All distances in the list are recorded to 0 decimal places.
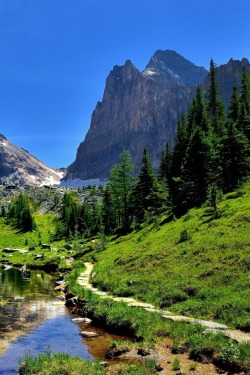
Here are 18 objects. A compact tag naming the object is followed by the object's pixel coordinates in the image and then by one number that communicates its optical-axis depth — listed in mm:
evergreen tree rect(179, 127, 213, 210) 57562
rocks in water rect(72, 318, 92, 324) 25205
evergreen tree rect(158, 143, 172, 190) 76844
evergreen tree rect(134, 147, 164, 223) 69875
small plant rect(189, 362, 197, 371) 15203
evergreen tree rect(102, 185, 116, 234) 92562
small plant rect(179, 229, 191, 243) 35262
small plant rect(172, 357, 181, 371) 15423
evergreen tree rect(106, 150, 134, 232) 72438
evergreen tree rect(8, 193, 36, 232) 124688
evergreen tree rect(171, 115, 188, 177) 72369
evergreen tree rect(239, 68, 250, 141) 63750
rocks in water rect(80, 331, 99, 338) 21844
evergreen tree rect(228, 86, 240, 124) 74769
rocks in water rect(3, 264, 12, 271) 64250
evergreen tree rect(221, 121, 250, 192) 53625
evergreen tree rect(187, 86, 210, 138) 74000
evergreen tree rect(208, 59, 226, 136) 83062
